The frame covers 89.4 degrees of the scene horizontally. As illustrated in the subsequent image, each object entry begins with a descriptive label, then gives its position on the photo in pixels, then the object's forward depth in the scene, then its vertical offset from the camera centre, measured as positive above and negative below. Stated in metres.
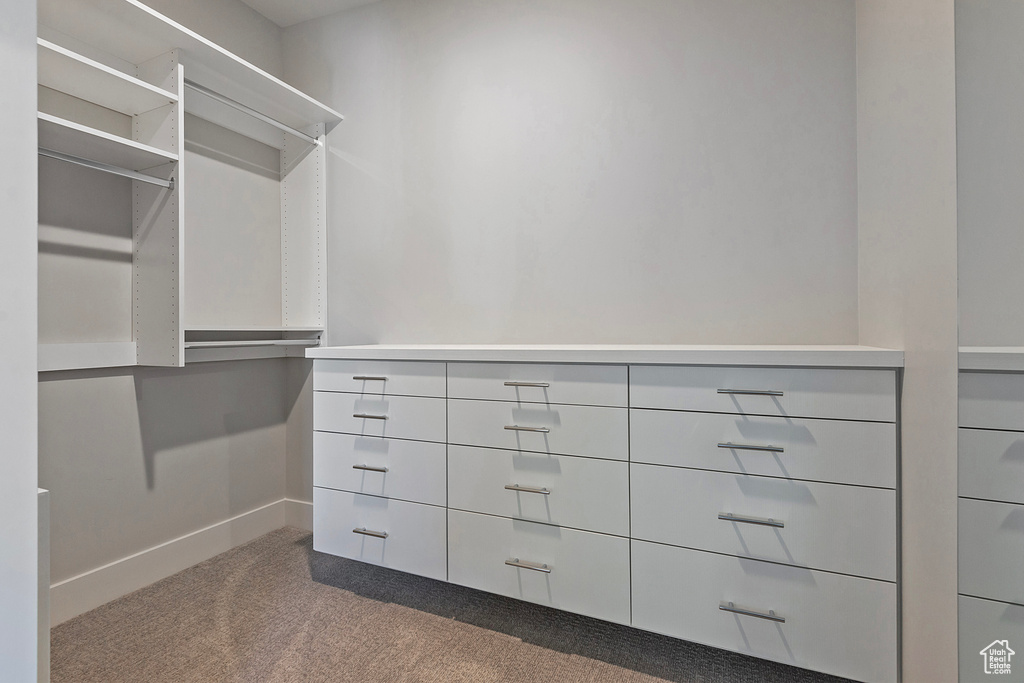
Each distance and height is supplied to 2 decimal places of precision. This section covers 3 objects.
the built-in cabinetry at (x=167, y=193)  1.71 +0.60
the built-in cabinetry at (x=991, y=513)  0.71 -0.27
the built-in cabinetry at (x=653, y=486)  1.30 -0.43
